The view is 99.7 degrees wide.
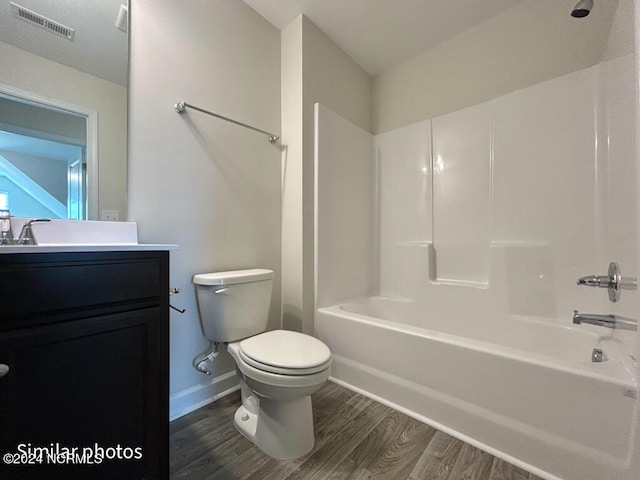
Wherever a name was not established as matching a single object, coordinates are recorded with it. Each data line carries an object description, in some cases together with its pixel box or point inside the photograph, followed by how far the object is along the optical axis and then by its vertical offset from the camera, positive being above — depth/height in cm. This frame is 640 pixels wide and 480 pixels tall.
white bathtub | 93 -62
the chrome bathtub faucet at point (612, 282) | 107 -17
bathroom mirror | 99 +54
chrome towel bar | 137 +71
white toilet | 106 -49
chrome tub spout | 98 -32
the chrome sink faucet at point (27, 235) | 96 +2
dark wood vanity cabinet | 63 -33
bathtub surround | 102 -15
